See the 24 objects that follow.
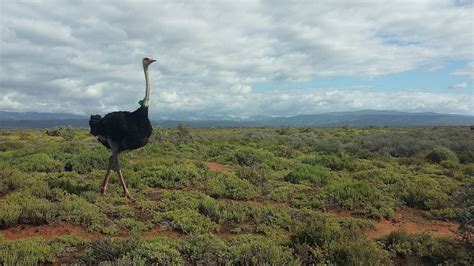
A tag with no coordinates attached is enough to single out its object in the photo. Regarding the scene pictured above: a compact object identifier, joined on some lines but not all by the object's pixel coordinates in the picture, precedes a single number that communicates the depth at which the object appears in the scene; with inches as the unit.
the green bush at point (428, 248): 255.3
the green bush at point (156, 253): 230.0
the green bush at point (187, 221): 307.6
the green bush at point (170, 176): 452.4
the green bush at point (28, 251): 221.5
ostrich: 387.2
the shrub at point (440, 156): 753.6
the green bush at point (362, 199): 394.3
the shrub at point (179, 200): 361.1
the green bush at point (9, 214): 300.2
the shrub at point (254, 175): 486.3
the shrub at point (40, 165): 514.0
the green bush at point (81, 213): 312.0
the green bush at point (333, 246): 232.8
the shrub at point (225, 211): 339.9
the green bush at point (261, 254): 228.8
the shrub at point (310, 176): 513.0
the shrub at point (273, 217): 336.5
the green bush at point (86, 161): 524.1
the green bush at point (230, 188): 422.3
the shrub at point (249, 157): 639.1
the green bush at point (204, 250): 241.0
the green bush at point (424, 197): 426.0
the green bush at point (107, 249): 233.8
